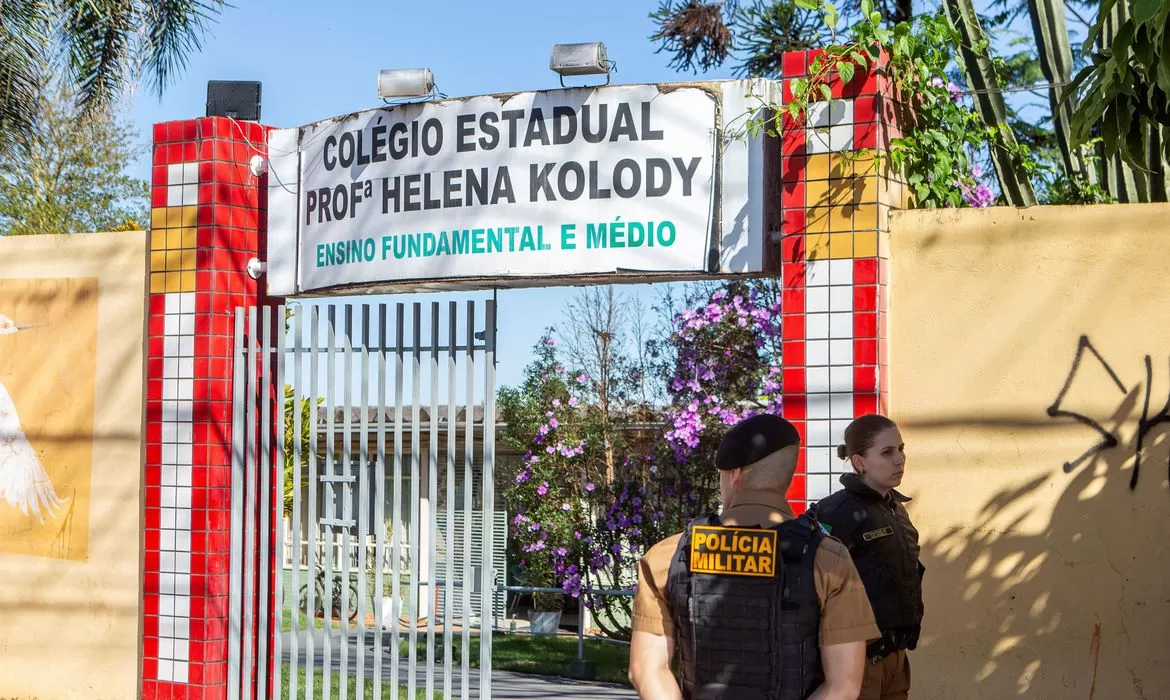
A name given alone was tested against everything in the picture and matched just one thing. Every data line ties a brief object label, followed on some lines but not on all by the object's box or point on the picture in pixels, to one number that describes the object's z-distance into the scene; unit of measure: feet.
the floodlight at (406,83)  21.58
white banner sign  20.12
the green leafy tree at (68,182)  80.79
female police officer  14.75
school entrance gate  19.29
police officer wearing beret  10.55
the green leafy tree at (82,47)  57.16
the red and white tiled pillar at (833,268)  18.99
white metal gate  20.76
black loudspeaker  23.63
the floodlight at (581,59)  20.38
